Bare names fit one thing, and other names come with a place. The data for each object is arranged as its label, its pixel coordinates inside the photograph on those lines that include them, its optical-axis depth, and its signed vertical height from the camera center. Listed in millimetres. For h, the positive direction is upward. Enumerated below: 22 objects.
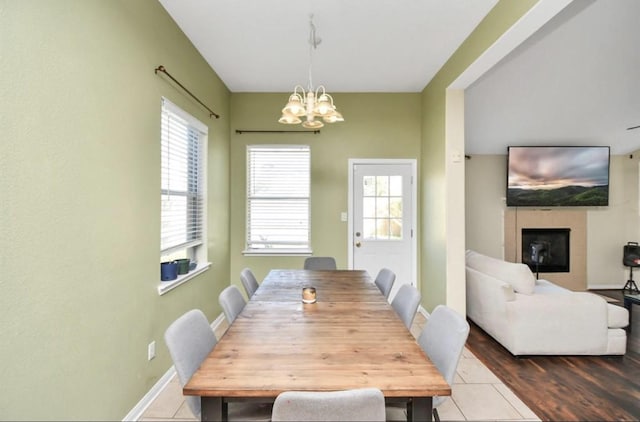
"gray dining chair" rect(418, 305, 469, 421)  1419 -638
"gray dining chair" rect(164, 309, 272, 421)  1325 -659
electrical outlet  2143 -978
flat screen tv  5070 +617
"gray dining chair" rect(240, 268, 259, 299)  2486 -580
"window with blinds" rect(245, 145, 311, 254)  4258 +190
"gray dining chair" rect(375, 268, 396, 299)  2602 -604
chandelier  2031 +686
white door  4246 -85
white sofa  2709 -983
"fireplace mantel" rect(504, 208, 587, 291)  5309 -367
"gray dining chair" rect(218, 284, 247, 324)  1924 -594
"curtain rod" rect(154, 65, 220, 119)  2254 +1075
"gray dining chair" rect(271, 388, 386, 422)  927 -588
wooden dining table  1077 -604
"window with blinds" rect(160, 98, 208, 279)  2510 +242
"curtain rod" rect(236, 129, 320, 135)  4203 +1102
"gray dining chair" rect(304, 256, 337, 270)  3428 -578
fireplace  5340 -625
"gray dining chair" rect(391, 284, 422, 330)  1996 -618
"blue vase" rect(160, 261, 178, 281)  2436 -472
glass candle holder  2018 -552
